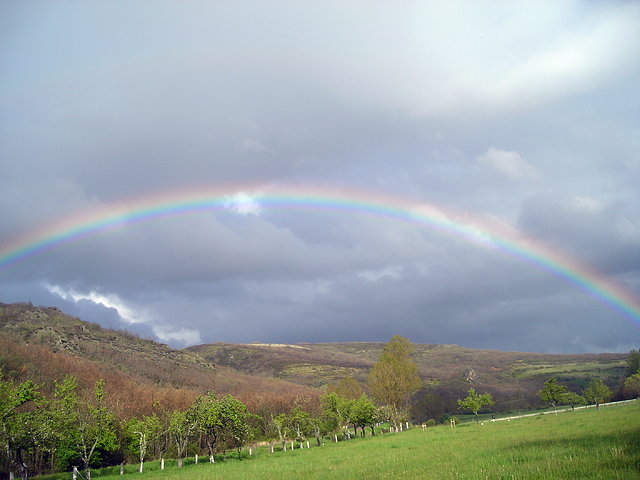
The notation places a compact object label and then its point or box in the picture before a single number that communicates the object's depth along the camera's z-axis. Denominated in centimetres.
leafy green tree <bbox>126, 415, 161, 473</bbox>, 5528
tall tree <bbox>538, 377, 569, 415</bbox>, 11424
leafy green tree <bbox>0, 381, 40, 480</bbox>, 3888
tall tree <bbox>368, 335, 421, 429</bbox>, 10100
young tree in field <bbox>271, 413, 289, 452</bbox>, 7046
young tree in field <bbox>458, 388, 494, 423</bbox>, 10924
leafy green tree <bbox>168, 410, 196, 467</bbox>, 5805
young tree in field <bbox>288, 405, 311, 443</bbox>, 8181
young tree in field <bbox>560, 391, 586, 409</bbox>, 11338
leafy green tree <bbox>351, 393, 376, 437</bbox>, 8694
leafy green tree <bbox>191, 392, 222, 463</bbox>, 6028
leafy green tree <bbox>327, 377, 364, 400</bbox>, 13070
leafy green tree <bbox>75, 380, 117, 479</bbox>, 4491
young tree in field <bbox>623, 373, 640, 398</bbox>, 13200
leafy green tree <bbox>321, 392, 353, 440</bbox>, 8769
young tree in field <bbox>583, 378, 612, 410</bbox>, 10221
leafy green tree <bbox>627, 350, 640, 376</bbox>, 16188
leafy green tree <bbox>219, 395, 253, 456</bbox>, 6259
